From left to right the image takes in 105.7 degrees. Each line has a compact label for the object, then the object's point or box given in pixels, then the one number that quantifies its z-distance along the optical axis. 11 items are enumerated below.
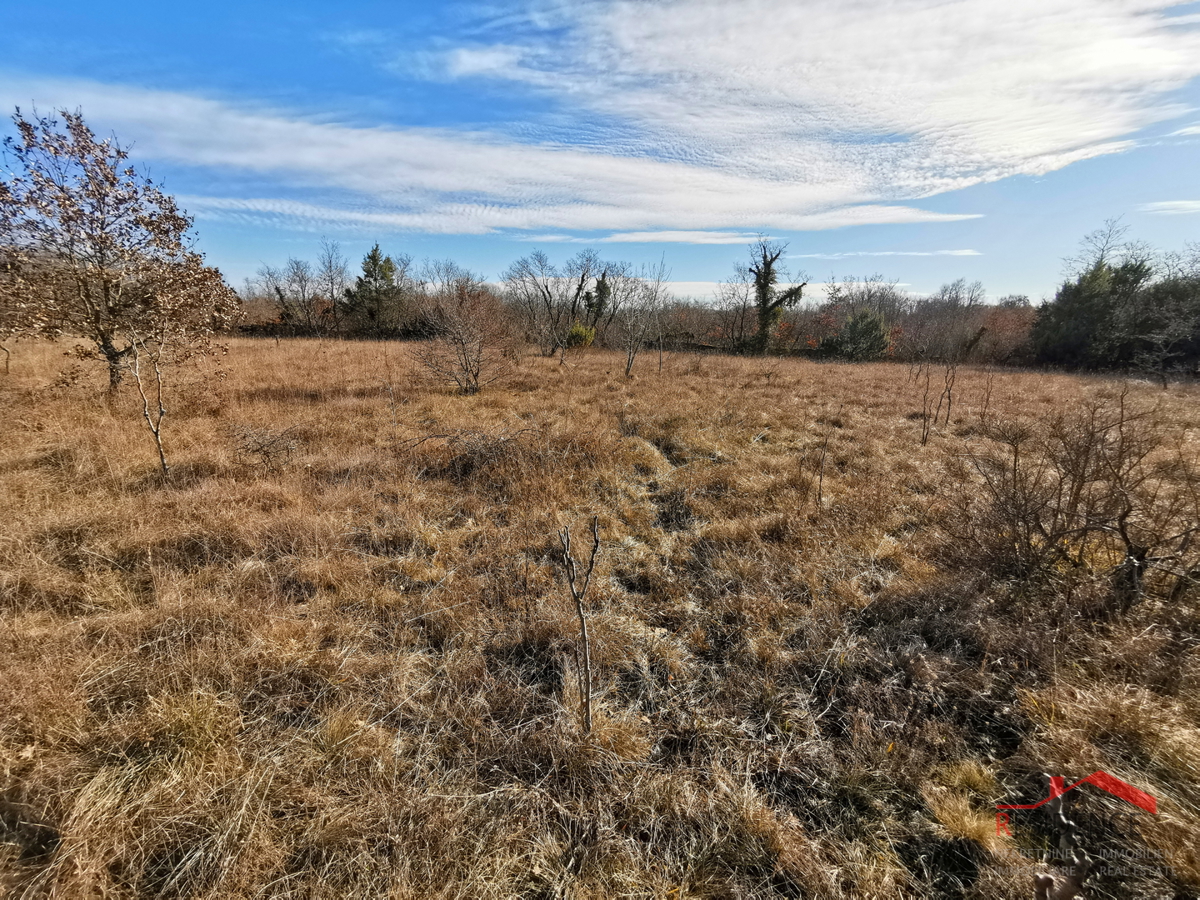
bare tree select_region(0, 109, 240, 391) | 6.19
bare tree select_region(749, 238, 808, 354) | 26.27
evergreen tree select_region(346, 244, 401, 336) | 29.70
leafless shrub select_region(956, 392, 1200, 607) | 3.02
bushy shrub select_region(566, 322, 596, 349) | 24.39
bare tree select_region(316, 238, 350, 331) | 31.78
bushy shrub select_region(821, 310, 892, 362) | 26.09
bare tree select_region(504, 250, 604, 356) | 22.80
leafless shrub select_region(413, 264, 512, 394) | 11.29
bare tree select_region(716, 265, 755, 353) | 30.01
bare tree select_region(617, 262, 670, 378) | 15.98
